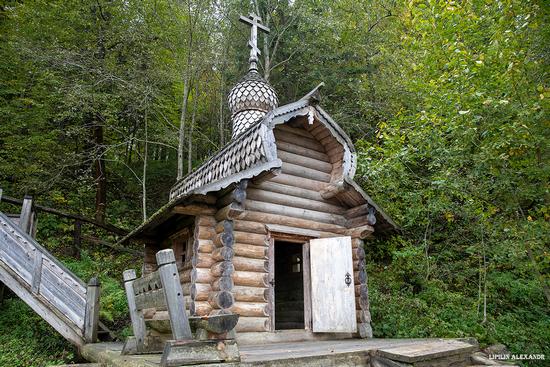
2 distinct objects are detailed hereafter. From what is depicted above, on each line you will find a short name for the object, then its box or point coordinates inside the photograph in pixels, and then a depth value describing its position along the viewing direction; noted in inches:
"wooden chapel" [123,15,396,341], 292.7
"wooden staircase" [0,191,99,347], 321.7
